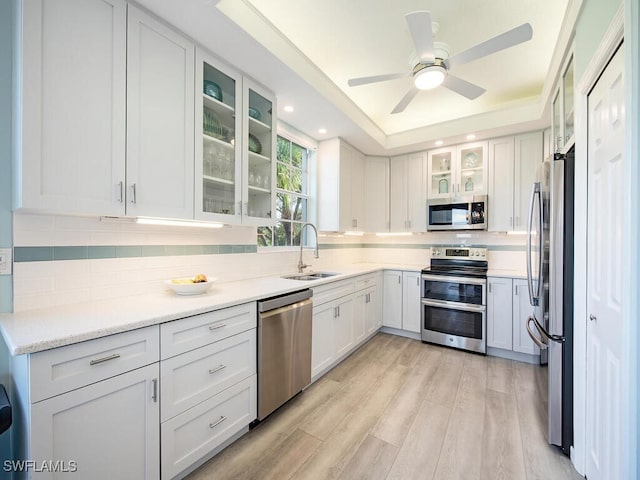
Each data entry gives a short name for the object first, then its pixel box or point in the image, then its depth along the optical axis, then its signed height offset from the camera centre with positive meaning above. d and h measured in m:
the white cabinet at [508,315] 2.97 -0.83
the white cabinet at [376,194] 4.14 +0.69
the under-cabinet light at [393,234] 4.21 +0.09
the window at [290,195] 3.08 +0.53
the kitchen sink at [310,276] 2.85 -0.40
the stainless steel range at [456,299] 3.18 -0.72
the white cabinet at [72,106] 1.19 +0.62
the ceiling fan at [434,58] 1.56 +1.23
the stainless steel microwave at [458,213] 3.41 +0.34
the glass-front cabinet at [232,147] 1.87 +0.70
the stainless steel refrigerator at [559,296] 1.69 -0.35
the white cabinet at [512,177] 3.26 +0.77
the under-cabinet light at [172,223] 1.76 +0.11
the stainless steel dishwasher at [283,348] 1.87 -0.81
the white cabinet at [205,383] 1.37 -0.82
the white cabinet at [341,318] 2.49 -0.85
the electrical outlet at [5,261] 1.32 -0.11
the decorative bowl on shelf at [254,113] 2.24 +1.04
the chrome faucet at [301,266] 3.06 -0.30
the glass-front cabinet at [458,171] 3.53 +0.92
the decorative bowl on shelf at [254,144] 2.27 +0.80
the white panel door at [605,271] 1.14 -0.15
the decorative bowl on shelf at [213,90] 1.92 +1.06
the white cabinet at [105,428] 1.01 -0.78
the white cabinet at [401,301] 3.62 -0.83
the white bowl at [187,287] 1.73 -0.31
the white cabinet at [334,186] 3.47 +0.69
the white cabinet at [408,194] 3.90 +0.67
